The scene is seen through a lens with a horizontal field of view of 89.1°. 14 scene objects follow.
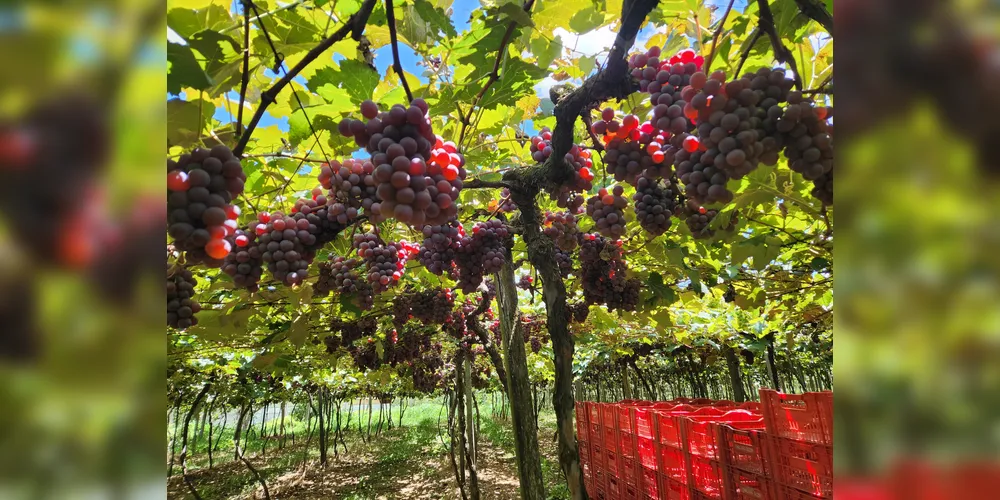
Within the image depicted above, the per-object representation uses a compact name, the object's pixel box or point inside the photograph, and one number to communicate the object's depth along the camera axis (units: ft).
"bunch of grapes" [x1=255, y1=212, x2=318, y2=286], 5.19
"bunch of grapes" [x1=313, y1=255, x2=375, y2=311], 8.23
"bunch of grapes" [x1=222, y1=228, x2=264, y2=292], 5.14
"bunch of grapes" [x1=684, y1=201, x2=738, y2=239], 6.51
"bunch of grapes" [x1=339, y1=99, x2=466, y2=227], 3.76
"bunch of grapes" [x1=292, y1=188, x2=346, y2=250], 5.65
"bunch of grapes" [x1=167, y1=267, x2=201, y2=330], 3.81
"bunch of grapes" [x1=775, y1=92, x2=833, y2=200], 3.15
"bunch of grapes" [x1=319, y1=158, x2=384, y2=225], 5.26
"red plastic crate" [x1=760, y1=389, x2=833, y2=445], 11.23
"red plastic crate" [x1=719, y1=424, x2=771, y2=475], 13.67
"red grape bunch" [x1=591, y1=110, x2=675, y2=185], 5.16
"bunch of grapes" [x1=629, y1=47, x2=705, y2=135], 4.56
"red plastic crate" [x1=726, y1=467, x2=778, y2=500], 13.50
